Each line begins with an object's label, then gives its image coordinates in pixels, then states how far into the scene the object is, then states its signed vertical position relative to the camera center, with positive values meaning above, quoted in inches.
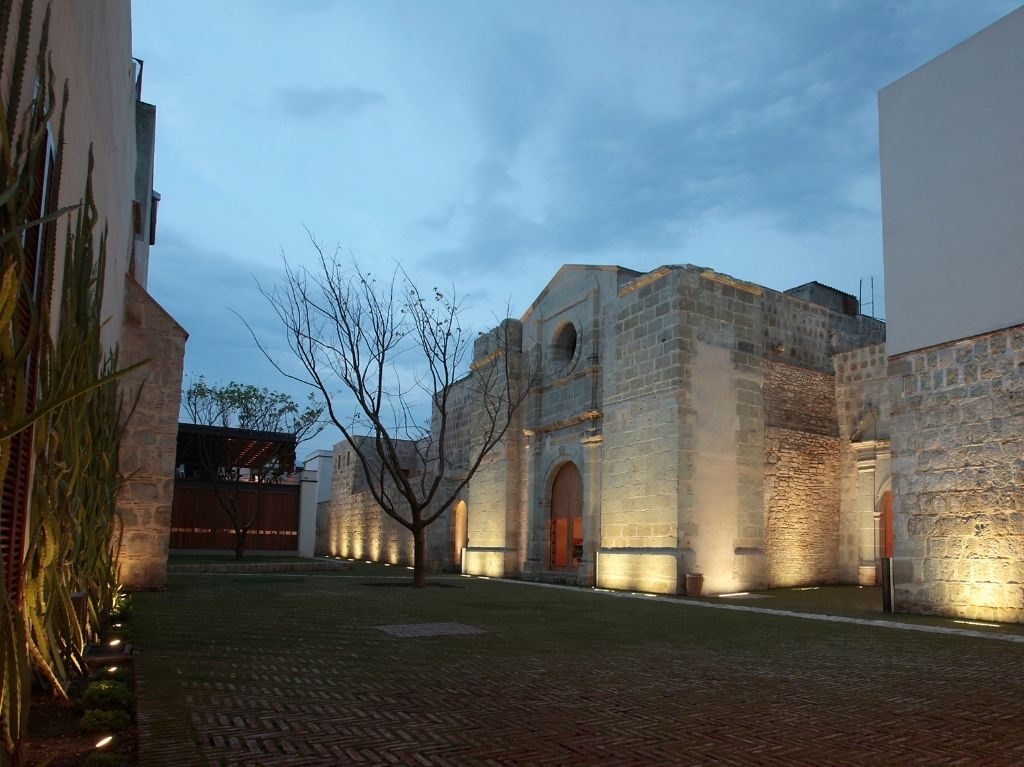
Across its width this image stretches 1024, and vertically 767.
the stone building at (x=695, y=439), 525.0 +43.4
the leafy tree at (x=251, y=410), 1098.7 +113.9
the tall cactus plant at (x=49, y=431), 82.0 +8.7
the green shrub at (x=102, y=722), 120.9 -36.0
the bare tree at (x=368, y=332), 535.5 +113.8
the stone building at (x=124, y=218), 136.1 +78.1
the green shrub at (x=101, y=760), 100.7 -34.8
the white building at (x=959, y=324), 343.9 +82.7
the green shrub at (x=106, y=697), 134.4 -35.7
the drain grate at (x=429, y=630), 259.7 -46.3
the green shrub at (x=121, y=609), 263.7 -41.5
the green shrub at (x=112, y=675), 160.4 -39.0
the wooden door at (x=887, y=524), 574.9 -16.1
